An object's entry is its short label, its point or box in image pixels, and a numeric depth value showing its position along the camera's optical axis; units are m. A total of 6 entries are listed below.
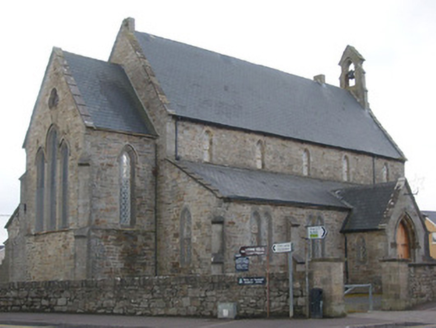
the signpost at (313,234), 19.56
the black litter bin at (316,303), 19.53
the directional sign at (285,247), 19.86
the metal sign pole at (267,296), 20.05
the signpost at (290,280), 19.77
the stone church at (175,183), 30.12
